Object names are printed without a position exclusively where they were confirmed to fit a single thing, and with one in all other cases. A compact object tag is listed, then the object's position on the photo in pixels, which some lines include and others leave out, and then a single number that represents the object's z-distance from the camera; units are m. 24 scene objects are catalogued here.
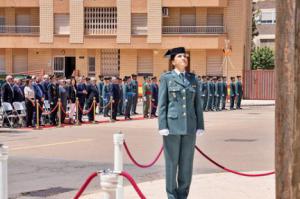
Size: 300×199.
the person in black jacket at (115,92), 30.83
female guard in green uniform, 9.45
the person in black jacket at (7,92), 25.59
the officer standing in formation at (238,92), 42.12
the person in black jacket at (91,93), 30.83
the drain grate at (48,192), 11.49
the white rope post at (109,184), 5.38
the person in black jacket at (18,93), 26.03
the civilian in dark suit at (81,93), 30.03
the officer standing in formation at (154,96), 33.62
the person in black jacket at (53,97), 26.78
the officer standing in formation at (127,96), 31.80
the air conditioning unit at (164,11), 54.56
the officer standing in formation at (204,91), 38.94
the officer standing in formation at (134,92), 34.84
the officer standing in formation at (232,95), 41.81
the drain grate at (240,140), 21.19
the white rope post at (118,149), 10.12
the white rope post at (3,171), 7.97
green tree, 72.88
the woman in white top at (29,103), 25.42
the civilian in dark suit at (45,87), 26.94
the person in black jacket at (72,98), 27.78
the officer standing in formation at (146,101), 33.16
